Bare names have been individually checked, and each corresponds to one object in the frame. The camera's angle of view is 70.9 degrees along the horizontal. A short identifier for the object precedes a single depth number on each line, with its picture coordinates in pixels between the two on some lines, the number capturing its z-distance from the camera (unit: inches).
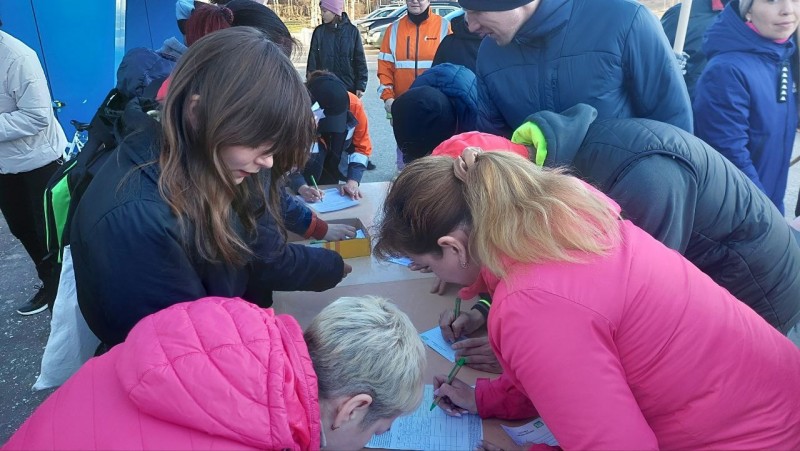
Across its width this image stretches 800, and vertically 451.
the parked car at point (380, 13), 565.6
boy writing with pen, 110.7
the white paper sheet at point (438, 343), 60.4
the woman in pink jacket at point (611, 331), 36.0
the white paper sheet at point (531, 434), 49.4
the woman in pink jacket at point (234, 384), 32.6
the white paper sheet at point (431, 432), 49.0
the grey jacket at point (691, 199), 49.0
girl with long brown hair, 45.1
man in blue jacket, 73.4
